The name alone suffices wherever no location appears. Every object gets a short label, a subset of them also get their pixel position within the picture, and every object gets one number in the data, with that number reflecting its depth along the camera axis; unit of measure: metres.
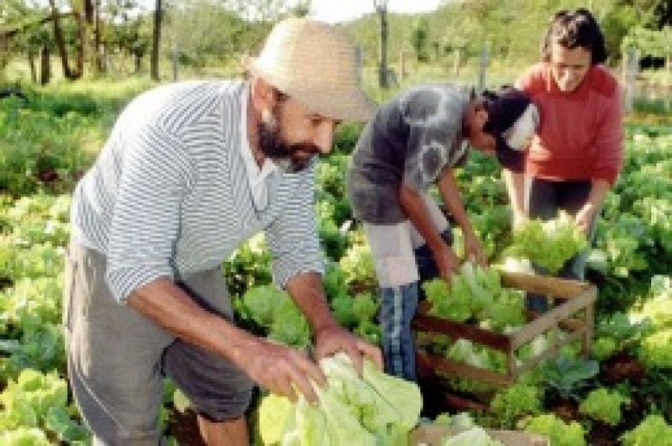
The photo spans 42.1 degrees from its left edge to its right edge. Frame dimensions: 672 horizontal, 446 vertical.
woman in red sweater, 4.93
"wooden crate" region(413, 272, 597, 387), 4.12
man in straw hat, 2.32
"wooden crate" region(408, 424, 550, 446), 2.79
